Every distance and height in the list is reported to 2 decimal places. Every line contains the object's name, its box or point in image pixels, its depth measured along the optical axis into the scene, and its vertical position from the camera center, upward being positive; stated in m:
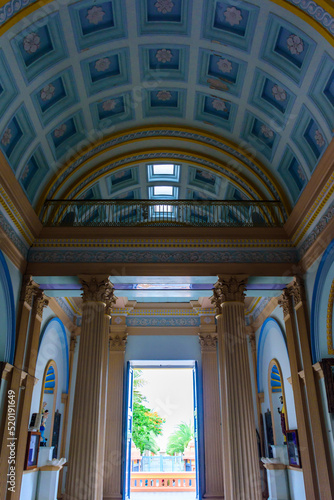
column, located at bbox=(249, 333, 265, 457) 13.33 +1.47
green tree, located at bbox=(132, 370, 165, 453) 29.95 +1.44
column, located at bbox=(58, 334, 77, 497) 13.05 +1.25
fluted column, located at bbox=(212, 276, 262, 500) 7.90 +0.88
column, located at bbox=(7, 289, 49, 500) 8.43 +1.25
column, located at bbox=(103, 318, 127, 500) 12.78 +0.81
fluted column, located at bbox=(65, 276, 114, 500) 7.84 +0.85
